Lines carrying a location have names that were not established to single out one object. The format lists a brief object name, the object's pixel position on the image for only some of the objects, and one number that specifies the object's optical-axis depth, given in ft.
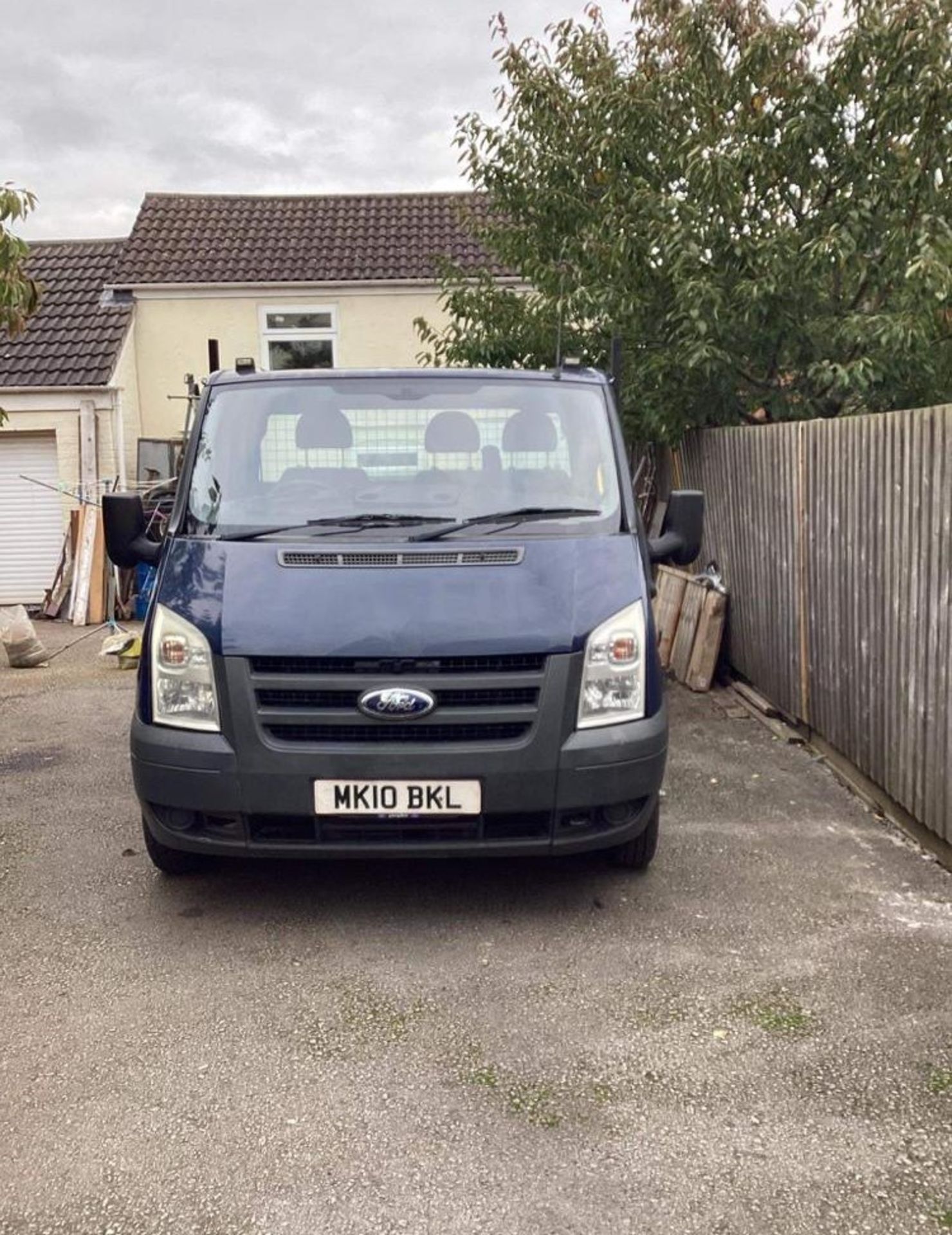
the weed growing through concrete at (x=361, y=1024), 10.56
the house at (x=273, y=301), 48.49
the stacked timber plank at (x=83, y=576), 42.32
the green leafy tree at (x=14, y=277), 21.26
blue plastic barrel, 42.09
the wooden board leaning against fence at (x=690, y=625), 27.04
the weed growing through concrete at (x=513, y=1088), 9.33
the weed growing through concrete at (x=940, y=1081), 9.66
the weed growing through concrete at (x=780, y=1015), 10.77
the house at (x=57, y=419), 45.47
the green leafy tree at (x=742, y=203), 24.06
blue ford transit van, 12.27
